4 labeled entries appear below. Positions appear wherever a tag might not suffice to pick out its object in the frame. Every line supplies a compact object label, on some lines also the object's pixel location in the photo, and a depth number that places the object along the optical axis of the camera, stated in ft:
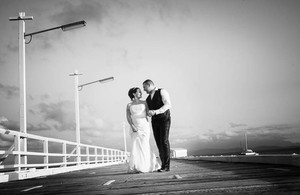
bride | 29.84
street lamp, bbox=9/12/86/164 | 40.19
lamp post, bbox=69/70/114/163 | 71.16
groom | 27.58
